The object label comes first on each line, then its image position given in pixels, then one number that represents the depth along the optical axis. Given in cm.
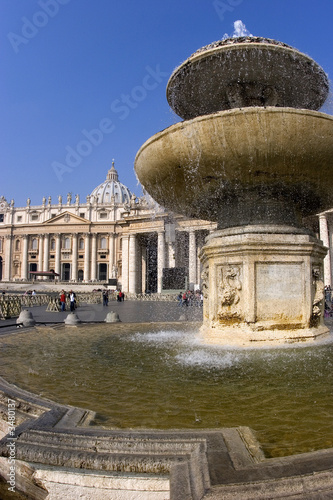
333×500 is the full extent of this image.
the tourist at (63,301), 2136
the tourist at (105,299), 2912
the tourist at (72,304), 2071
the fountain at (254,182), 475
